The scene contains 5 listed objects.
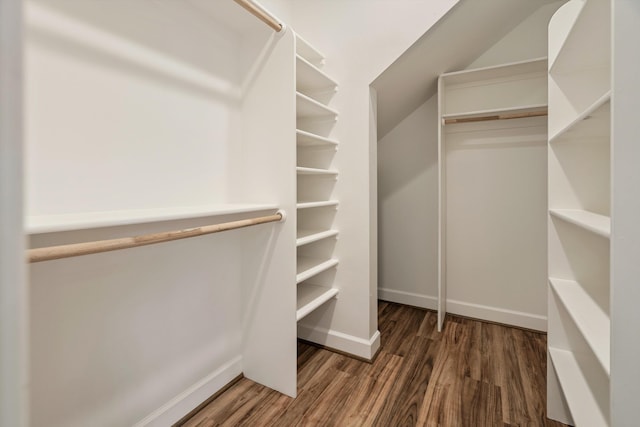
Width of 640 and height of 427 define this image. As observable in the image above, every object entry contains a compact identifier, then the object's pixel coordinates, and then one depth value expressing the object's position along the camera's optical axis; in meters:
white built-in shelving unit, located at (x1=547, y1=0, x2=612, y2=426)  1.11
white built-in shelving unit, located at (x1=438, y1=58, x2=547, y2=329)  2.23
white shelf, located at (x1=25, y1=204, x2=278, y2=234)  0.74
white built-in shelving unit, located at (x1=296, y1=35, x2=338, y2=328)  1.88
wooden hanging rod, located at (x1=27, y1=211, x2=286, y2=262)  0.70
